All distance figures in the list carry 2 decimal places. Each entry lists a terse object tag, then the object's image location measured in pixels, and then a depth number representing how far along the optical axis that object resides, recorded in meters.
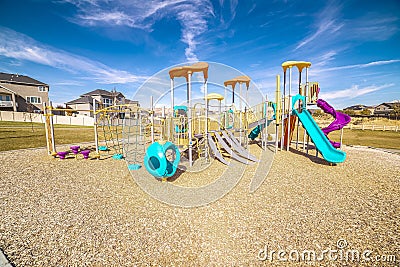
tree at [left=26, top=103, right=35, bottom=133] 34.61
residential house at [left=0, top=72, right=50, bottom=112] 33.22
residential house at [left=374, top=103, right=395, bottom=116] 61.13
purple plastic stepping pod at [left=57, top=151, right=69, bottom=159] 8.20
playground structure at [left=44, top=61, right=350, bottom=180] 6.67
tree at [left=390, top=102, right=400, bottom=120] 40.13
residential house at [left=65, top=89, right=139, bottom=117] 40.56
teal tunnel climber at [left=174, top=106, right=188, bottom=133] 8.87
